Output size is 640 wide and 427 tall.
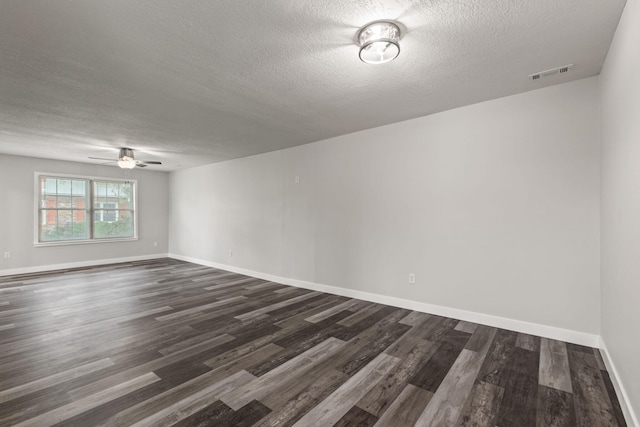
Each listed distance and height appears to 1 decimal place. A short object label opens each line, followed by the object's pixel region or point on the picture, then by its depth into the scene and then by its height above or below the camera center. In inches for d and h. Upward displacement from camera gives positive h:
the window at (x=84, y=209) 253.6 +7.2
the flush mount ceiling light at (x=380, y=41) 76.7 +46.2
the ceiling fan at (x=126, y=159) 198.2 +39.0
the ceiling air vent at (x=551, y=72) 99.1 +49.2
